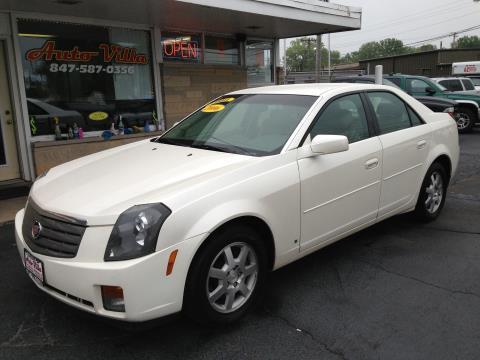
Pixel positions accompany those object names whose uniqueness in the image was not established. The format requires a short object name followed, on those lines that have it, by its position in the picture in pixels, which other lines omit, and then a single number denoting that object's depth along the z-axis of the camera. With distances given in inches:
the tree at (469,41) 4592.5
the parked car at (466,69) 863.7
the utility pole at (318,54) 779.8
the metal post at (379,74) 382.0
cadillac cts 102.7
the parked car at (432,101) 469.0
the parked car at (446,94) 522.0
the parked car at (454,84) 606.9
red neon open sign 354.6
